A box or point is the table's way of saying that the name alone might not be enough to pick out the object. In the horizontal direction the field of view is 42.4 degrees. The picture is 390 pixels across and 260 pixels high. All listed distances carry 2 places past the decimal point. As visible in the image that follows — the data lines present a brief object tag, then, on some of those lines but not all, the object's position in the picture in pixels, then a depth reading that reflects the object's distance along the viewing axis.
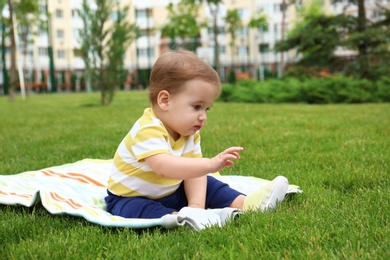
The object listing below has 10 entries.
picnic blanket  2.23
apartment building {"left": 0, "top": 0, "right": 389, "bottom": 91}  49.06
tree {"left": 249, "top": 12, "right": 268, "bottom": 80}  31.91
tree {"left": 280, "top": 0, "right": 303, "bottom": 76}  22.30
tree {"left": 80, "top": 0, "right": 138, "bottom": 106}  12.62
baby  2.43
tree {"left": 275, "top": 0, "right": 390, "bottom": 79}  14.38
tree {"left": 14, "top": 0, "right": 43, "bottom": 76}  23.63
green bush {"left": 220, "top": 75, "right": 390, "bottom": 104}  12.64
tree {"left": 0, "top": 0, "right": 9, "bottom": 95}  22.00
